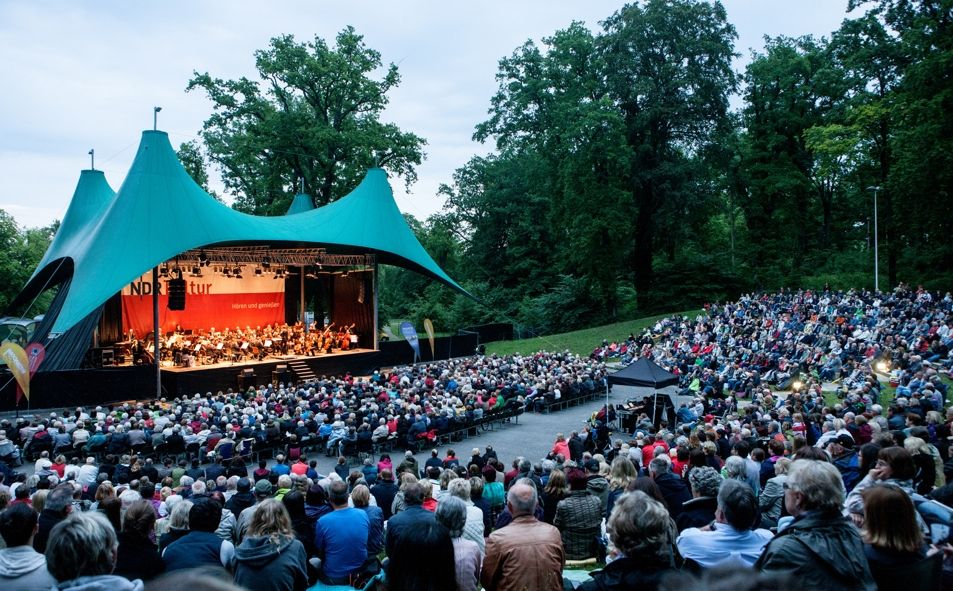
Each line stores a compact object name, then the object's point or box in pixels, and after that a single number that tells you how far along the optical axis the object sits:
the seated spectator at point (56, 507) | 4.70
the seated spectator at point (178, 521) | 3.99
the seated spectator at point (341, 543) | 4.35
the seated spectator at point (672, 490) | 5.47
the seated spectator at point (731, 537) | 3.15
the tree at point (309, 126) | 32.44
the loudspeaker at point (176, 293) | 21.75
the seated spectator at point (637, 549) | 2.60
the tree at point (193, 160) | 37.66
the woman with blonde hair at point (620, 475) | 5.55
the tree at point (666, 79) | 31.45
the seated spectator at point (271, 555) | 3.28
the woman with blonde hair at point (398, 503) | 5.25
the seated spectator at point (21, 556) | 2.78
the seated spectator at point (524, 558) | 3.16
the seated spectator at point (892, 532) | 2.65
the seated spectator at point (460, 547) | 3.36
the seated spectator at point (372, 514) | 4.98
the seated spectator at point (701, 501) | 4.12
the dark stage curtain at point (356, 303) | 27.94
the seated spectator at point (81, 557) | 2.50
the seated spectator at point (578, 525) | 4.84
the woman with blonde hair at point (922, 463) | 5.44
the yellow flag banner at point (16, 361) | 14.27
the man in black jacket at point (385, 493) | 6.64
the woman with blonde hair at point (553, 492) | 5.84
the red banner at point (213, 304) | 22.81
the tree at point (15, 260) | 36.28
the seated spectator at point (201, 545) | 3.58
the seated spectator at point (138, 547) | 3.46
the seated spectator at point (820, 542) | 2.45
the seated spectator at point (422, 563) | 3.01
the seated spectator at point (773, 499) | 5.23
